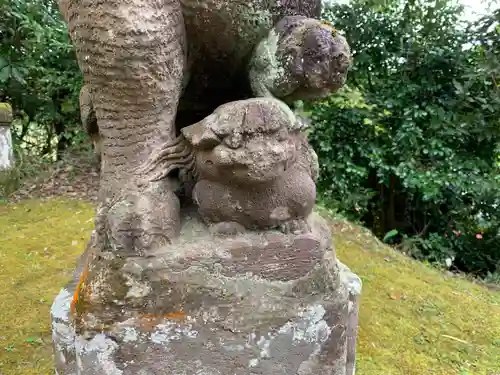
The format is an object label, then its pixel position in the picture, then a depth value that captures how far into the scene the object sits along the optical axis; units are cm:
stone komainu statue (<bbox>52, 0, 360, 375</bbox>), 85
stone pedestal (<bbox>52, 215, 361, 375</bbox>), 86
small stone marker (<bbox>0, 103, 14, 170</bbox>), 377
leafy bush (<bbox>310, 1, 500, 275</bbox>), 320
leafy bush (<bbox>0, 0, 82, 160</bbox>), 385
